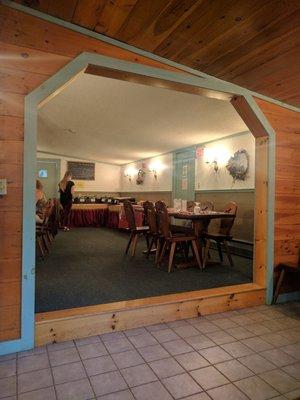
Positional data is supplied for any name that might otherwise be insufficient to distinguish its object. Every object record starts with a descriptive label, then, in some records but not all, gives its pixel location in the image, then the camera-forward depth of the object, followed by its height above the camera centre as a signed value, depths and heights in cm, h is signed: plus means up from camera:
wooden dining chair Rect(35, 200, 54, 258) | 429 -57
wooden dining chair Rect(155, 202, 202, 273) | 363 -52
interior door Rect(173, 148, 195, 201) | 648 +48
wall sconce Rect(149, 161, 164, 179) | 783 +75
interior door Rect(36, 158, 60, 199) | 938 +58
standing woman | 705 +2
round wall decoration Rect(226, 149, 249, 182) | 506 +56
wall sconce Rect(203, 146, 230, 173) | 559 +79
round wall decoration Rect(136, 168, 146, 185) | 881 +56
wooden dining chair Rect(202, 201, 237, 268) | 400 -54
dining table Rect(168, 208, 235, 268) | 375 -28
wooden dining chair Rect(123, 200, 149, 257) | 434 -47
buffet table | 832 -65
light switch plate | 188 +3
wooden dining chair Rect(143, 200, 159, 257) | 402 -36
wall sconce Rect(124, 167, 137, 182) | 956 +74
